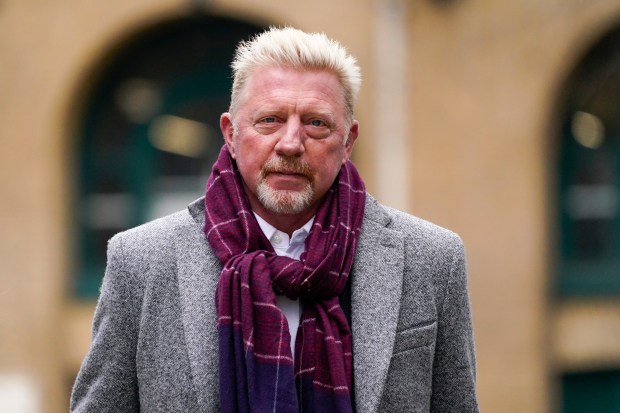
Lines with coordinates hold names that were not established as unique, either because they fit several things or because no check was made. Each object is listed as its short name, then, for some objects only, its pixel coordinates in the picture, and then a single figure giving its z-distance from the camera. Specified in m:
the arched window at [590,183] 18.53
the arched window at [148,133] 19.67
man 6.07
